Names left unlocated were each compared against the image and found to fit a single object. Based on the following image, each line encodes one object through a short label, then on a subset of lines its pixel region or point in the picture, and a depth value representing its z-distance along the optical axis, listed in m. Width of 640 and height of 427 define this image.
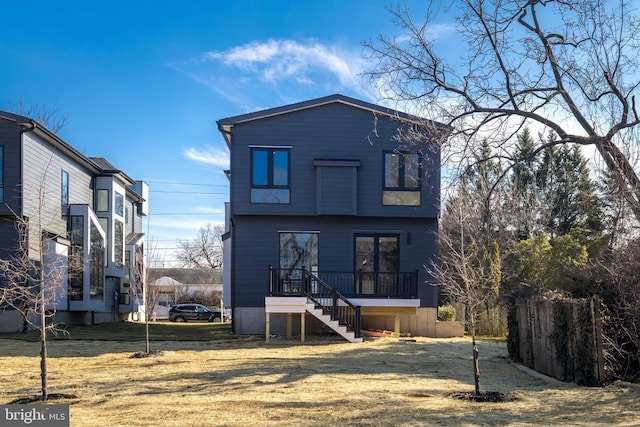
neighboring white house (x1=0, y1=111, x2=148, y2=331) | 22.30
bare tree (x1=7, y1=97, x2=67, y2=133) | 36.25
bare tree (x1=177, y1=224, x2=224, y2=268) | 73.88
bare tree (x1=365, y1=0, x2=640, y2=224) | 11.30
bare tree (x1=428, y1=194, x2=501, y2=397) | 10.01
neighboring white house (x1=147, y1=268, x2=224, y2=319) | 53.72
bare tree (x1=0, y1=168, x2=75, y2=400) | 9.40
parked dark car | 41.28
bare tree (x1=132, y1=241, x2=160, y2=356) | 16.72
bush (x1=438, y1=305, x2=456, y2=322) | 25.11
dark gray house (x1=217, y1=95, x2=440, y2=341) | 21.77
